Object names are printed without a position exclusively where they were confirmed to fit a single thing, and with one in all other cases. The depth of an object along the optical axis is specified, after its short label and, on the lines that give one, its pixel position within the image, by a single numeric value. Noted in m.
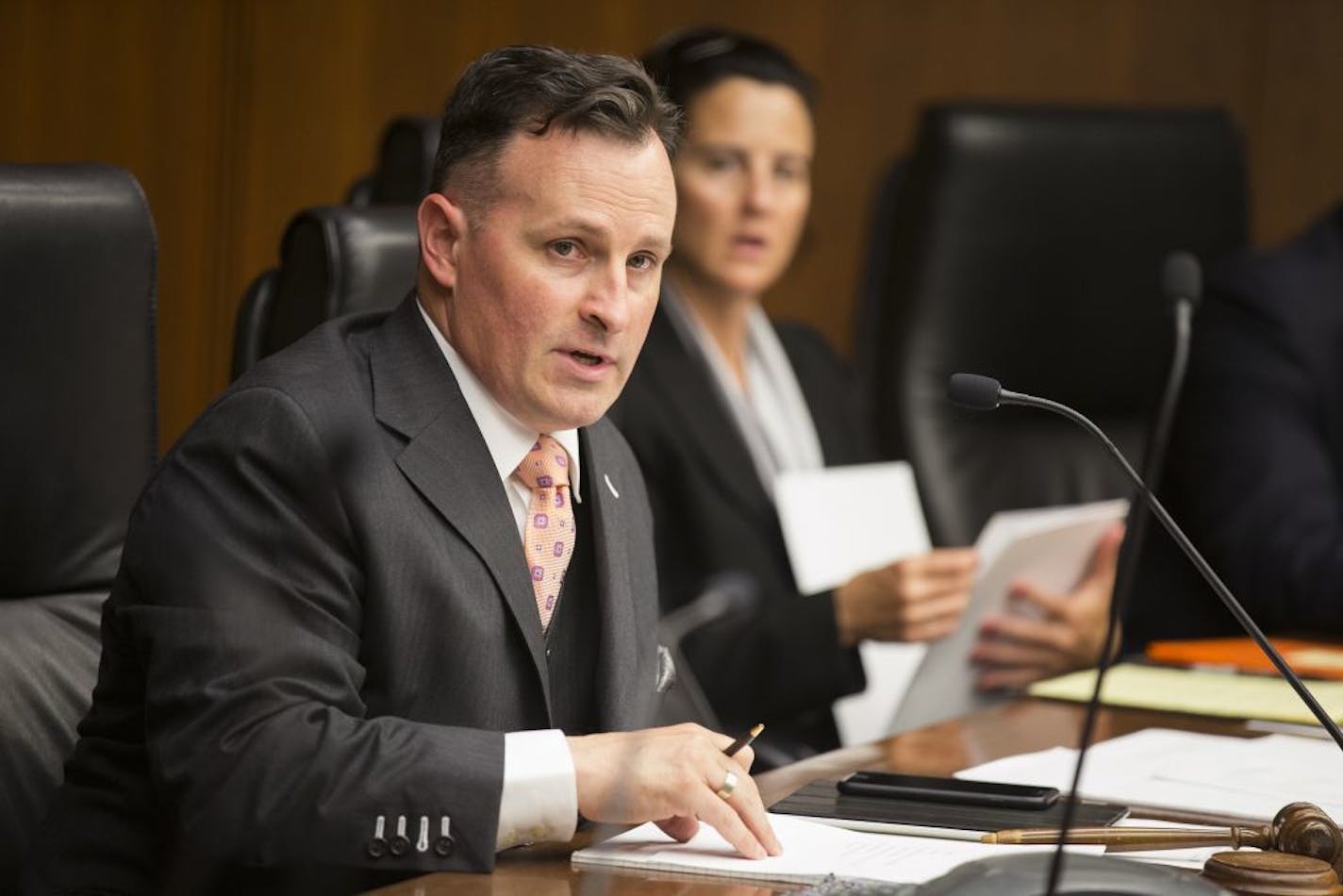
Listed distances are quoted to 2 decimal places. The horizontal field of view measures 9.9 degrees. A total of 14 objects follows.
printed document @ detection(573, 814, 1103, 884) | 4.63
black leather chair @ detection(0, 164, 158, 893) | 4.91
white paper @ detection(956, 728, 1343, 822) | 4.86
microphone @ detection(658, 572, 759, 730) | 5.20
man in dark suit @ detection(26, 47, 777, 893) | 4.67
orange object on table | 5.40
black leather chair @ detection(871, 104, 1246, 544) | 6.02
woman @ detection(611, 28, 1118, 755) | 5.59
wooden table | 4.62
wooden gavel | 4.68
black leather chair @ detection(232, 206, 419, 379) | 5.13
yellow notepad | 5.20
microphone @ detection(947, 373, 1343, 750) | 4.73
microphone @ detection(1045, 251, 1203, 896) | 4.45
